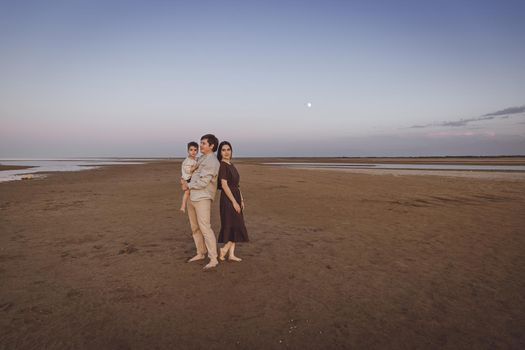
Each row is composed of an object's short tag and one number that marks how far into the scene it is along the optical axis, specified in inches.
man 195.5
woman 201.6
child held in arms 203.9
